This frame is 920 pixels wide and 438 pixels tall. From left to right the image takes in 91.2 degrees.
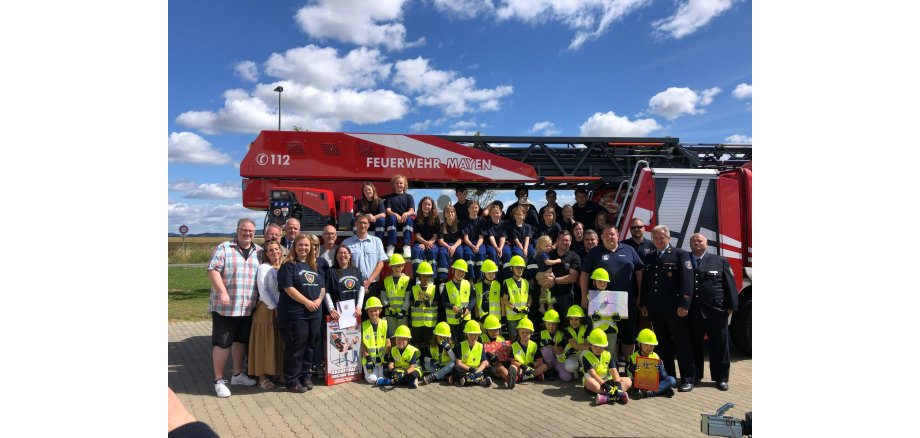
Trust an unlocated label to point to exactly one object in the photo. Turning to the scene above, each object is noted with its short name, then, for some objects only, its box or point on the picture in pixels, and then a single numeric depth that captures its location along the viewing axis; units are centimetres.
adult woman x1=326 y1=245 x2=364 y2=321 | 539
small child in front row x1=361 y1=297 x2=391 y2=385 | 542
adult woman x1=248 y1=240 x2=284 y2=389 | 514
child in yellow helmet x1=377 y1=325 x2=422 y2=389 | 522
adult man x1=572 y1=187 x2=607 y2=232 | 741
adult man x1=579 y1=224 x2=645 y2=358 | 542
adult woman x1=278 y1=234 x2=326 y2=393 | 500
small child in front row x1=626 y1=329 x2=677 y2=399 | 491
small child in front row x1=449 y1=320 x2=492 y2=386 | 522
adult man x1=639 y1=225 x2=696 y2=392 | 522
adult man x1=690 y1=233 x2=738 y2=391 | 526
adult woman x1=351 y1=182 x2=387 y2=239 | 646
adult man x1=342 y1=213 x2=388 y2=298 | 574
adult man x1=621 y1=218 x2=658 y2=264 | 584
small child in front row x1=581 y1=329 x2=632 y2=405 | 474
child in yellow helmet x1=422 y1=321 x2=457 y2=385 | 539
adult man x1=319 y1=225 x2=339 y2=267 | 577
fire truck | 634
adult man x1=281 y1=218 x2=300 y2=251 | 568
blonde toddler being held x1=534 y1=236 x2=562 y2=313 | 579
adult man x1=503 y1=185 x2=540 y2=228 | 692
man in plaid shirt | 493
